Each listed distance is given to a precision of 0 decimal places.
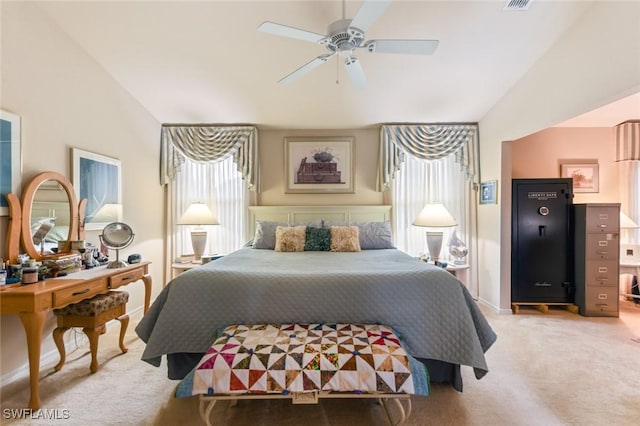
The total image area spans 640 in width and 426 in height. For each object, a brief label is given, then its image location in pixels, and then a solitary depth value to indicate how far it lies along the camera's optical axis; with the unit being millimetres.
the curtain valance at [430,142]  3951
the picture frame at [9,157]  2027
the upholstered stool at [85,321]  2178
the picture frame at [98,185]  2689
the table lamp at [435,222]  3461
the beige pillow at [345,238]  3240
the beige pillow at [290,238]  3240
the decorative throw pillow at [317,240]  3281
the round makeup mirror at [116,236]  2686
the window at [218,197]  4152
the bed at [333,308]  1827
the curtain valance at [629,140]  3734
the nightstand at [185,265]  3435
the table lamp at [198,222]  3689
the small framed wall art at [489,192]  3546
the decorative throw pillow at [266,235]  3418
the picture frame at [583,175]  3902
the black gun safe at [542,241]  3439
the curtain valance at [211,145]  4008
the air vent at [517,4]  2187
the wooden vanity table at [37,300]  1742
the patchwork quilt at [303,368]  1435
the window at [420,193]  4094
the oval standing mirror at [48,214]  2182
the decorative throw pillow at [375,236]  3432
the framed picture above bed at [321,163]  4121
